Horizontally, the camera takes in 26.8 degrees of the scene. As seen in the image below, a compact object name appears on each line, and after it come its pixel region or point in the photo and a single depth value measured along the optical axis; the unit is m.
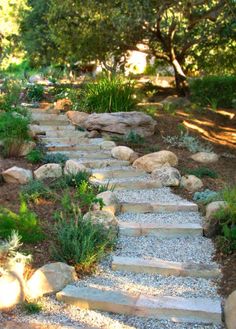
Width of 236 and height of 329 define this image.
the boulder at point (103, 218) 4.83
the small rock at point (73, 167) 6.42
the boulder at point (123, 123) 8.89
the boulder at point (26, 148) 7.37
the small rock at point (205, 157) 7.89
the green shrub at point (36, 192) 5.50
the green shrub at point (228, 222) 4.66
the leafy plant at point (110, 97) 9.91
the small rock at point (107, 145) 8.34
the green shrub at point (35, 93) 11.39
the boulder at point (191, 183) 6.64
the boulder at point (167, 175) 6.73
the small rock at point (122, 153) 7.73
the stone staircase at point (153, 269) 3.71
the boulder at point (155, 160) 7.28
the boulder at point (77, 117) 9.45
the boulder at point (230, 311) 3.51
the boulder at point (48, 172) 6.34
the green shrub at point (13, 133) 7.21
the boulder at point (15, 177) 6.15
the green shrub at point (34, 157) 7.09
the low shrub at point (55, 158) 7.12
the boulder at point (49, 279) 3.91
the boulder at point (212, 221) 5.16
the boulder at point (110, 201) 5.49
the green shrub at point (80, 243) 4.27
